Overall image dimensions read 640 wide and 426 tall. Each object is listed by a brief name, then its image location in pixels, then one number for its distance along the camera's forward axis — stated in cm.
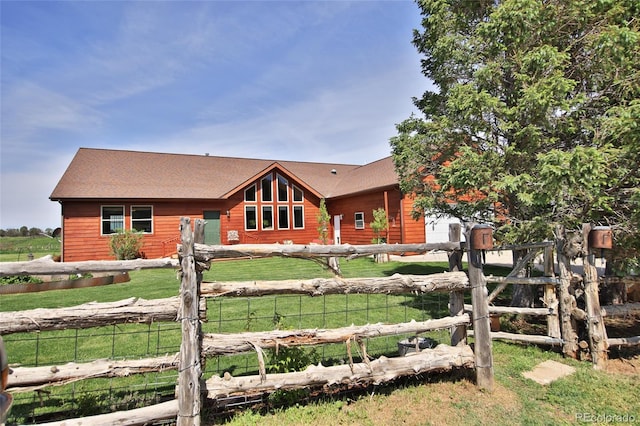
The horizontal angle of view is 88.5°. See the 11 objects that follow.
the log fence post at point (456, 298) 414
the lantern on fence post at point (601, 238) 440
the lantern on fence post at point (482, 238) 386
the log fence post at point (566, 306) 468
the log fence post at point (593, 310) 442
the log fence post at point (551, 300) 481
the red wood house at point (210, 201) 1630
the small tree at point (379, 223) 1641
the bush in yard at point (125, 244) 1501
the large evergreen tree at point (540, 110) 537
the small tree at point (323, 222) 1944
